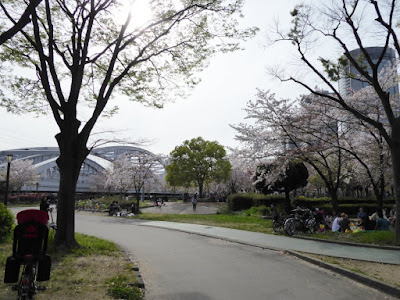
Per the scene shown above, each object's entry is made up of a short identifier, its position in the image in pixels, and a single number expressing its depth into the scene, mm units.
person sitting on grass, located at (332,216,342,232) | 12612
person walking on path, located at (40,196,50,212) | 15125
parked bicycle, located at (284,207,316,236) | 12033
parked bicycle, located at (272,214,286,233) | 13305
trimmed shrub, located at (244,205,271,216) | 21297
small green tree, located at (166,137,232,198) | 43250
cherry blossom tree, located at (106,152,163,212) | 30484
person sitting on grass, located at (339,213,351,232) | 12500
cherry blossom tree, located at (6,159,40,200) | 47462
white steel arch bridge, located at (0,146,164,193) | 72062
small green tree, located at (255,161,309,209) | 19812
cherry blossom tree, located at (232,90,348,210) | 15500
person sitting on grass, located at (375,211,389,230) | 12271
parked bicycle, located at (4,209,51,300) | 4227
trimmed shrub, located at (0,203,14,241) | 10068
